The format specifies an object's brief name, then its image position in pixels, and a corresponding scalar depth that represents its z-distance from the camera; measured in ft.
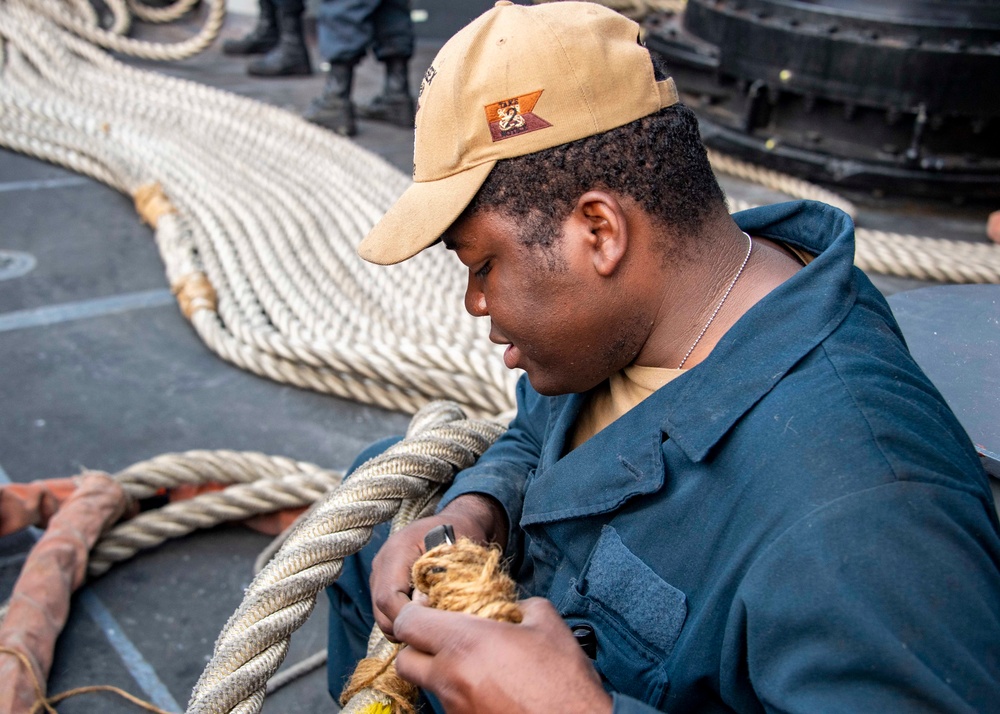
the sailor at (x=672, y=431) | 2.79
